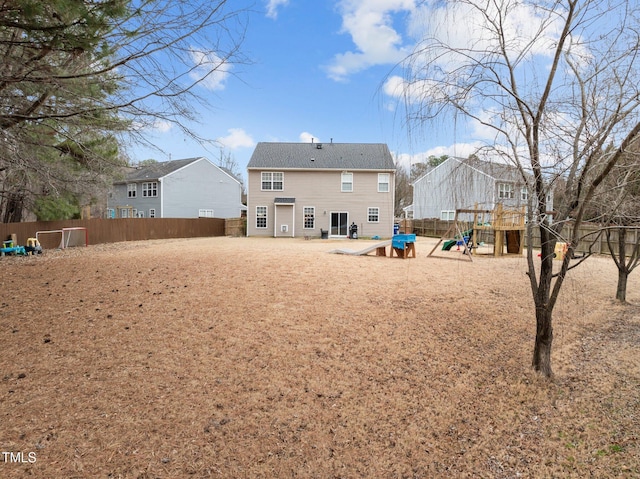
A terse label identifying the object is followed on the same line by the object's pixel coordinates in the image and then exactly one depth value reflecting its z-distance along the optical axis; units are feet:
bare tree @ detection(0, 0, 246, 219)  12.00
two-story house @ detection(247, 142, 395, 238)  79.61
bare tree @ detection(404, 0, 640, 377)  10.18
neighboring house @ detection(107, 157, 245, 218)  92.84
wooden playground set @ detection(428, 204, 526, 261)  41.29
